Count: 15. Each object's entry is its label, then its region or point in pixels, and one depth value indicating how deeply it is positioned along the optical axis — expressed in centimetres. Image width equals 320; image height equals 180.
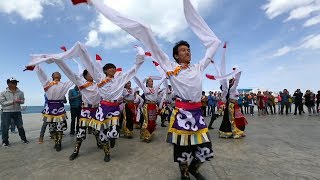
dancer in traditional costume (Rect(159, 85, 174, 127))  731
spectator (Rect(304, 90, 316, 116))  986
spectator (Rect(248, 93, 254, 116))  1129
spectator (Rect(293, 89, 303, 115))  1014
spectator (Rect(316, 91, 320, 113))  991
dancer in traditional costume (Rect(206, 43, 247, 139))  469
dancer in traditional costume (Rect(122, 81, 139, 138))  533
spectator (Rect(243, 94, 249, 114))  1160
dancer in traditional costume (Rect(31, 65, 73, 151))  402
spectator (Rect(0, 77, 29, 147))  463
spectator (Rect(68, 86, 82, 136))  549
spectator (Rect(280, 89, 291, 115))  1046
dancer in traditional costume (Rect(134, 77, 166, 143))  464
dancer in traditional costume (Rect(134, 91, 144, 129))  554
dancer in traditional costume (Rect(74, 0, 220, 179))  226
